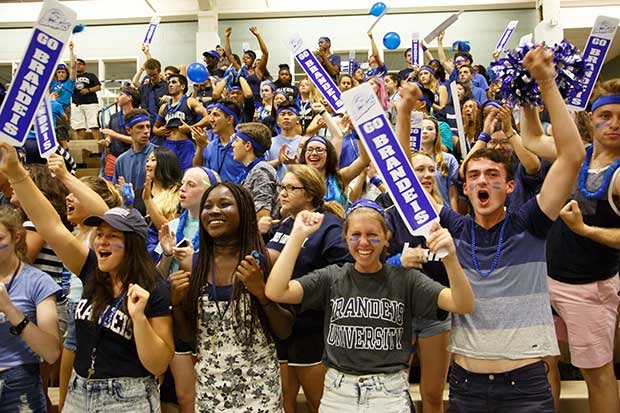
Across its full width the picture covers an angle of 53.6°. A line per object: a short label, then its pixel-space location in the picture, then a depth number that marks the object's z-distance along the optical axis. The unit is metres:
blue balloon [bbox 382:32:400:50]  13.67
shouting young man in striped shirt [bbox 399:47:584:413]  2.33
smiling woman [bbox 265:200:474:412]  2.45
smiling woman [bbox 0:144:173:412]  2.52
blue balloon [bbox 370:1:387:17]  12.73
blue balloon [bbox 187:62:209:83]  9.48
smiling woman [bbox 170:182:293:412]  2.60
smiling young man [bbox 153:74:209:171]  6.33
